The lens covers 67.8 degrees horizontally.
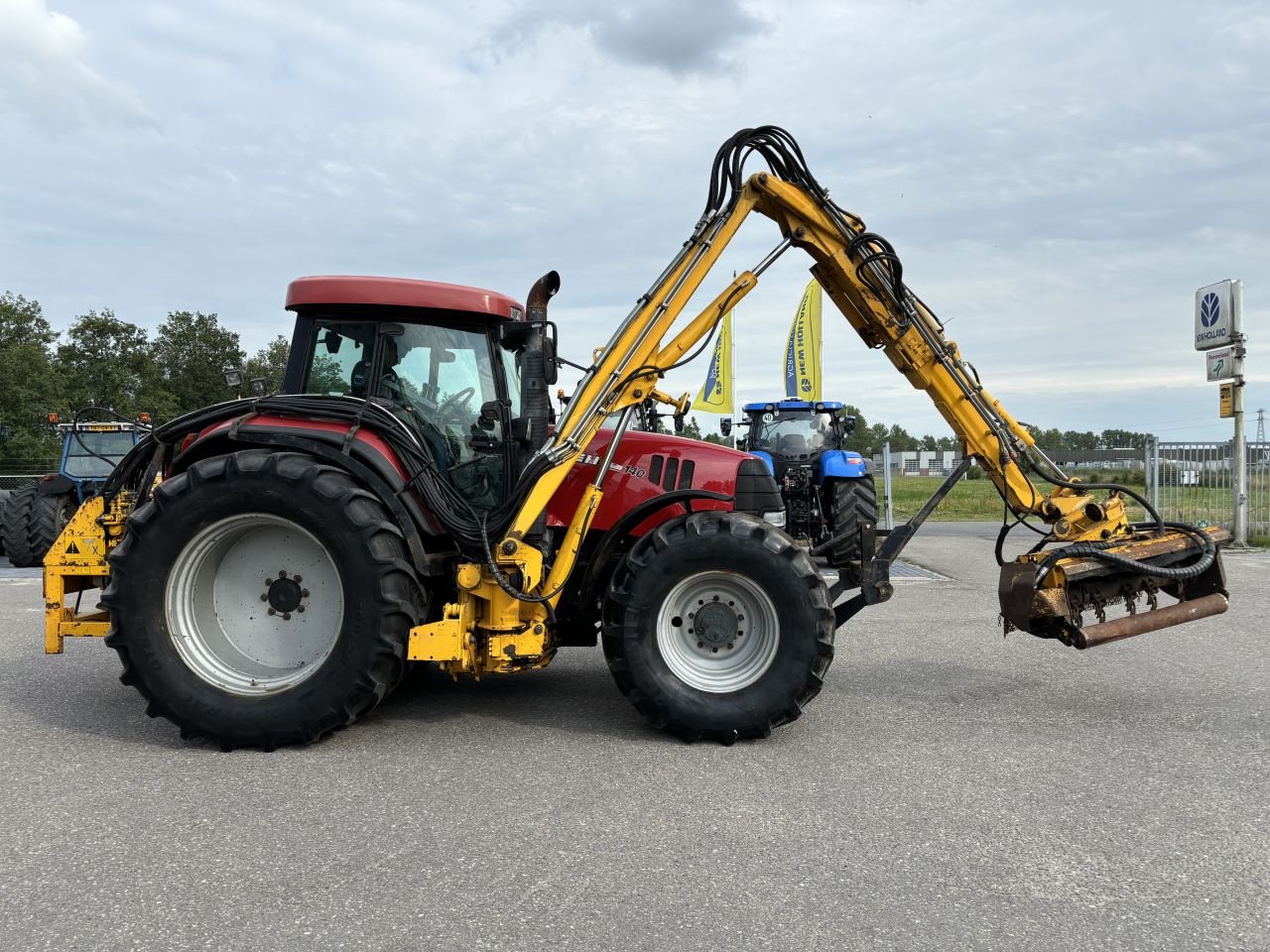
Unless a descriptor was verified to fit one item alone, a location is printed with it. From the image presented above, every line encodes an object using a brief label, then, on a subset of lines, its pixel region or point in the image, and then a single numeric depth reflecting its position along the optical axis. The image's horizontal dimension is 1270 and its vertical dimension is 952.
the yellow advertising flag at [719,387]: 19.14
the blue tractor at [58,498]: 12.73
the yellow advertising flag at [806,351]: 17.05
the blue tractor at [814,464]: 12.03
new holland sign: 14.31
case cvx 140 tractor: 4.39
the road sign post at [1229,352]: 14.27
